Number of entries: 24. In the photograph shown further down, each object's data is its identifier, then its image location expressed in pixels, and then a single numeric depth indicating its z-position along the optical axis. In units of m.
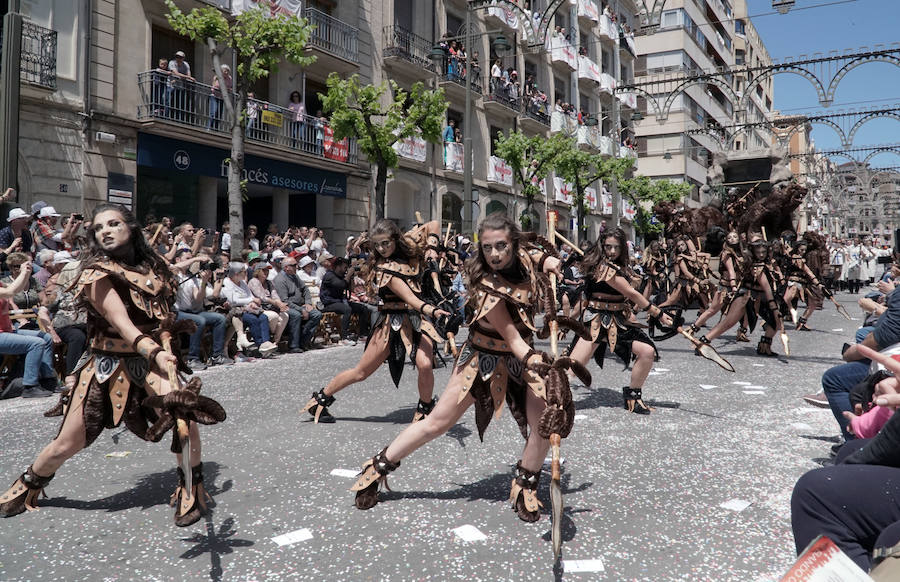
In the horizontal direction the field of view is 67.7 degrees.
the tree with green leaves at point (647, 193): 37.59
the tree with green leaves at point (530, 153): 24.67
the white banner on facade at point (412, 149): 23.86
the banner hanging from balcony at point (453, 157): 26.08
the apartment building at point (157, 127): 14.43
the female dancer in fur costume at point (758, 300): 10.39
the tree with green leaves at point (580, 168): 25.94
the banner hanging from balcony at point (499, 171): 29.33
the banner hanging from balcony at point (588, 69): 37.44
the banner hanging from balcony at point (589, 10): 37.06
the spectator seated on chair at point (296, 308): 11.36
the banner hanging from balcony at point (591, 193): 39.17
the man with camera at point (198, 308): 9.51
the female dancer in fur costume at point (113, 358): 3.66
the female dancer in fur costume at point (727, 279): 11.66
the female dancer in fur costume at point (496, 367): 3.72
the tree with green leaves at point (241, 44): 13.09
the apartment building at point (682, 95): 48.69
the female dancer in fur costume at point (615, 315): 6.50
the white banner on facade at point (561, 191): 34.22
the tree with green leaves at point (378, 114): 17.31
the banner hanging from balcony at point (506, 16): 28.41
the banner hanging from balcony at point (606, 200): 41.59
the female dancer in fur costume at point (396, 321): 5.91
